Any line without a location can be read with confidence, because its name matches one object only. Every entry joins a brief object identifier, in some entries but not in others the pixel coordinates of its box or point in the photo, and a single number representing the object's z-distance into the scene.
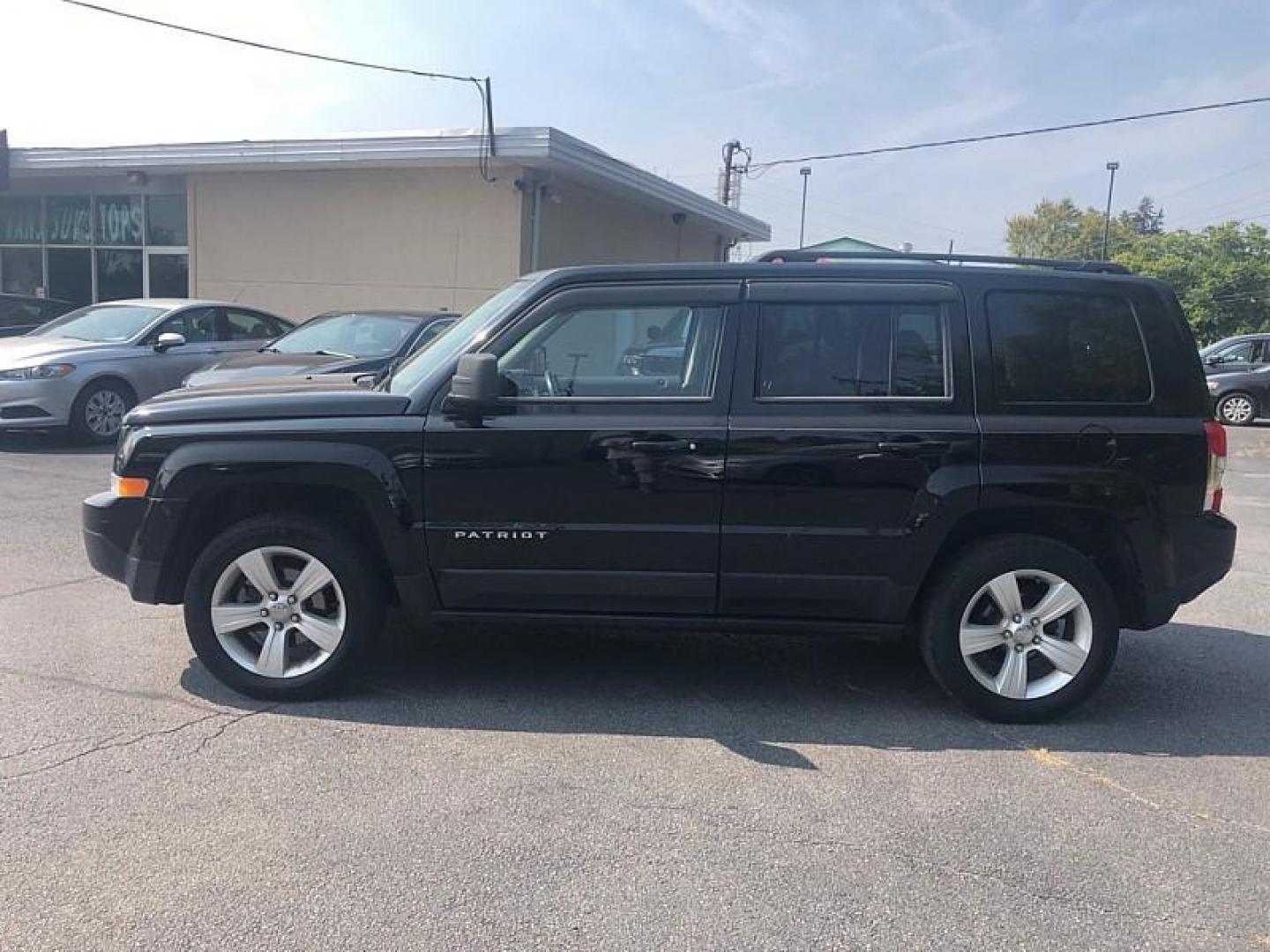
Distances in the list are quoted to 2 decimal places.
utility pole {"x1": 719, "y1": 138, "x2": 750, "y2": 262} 38.53
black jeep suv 4.02
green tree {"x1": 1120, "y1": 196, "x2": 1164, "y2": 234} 111.93
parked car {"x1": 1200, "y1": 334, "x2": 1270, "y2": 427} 18.06
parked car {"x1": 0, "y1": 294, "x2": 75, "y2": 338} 13.40
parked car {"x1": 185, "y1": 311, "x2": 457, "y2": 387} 8.51
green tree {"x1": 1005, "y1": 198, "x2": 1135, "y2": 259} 80.94
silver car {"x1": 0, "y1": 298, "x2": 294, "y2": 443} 9.73
